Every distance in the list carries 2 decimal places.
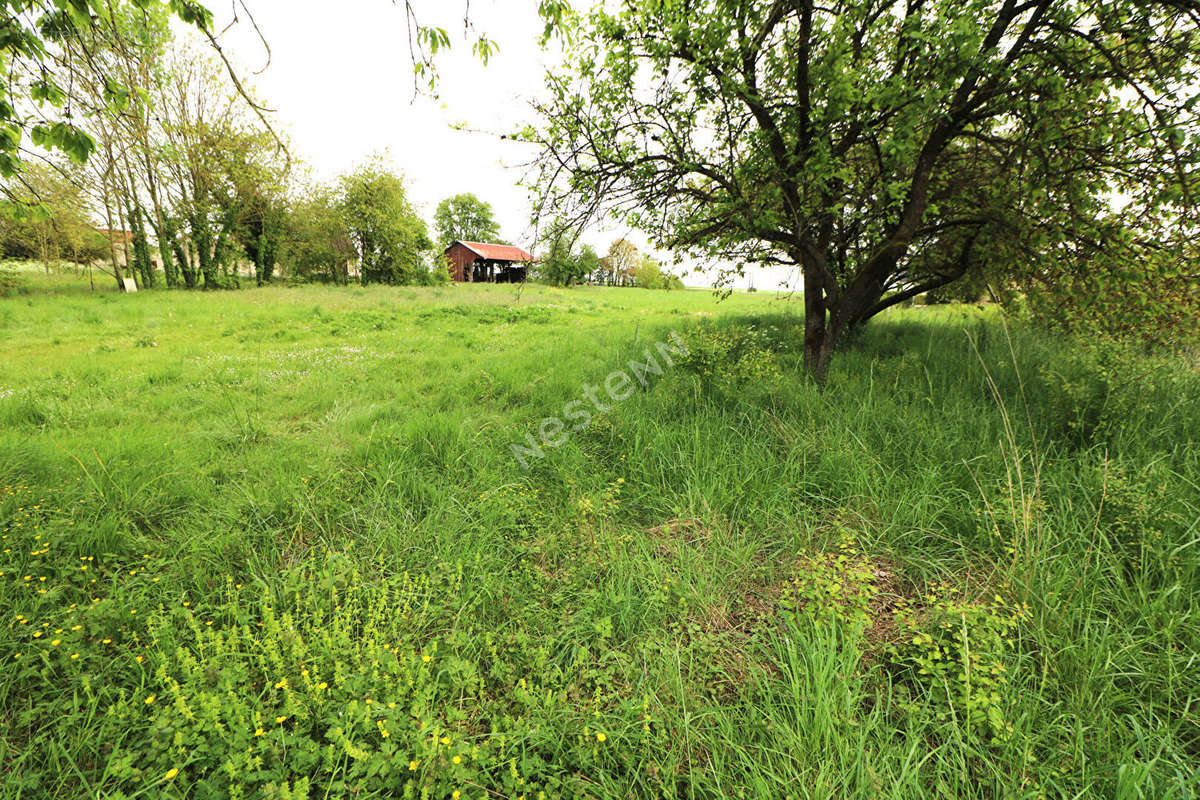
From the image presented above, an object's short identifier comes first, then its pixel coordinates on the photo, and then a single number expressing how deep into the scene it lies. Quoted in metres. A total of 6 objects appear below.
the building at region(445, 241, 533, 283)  43.12
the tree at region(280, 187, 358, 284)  27.23
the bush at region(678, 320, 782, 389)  4.87
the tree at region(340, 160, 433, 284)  33.31
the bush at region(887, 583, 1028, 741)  1.68
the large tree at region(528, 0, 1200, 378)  3.55
